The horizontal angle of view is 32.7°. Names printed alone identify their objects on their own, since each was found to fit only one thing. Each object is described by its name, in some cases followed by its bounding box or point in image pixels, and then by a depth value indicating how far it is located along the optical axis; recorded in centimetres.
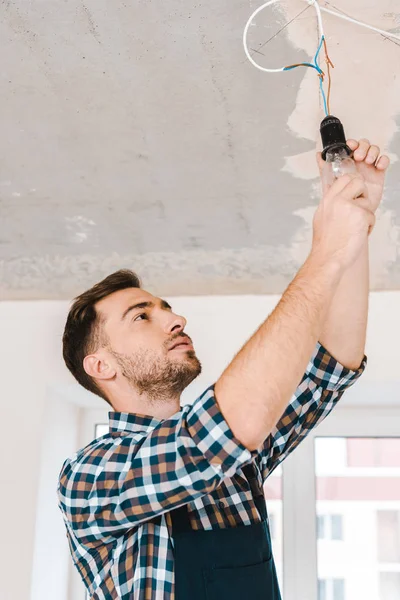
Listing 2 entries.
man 92
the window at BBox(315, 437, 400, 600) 256
